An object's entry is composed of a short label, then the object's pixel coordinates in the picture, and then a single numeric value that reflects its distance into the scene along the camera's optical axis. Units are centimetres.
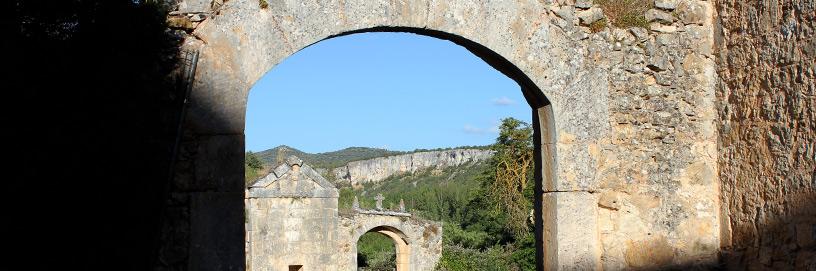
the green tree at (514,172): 2684
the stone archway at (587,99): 533
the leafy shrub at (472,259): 2409
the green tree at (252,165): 3481
